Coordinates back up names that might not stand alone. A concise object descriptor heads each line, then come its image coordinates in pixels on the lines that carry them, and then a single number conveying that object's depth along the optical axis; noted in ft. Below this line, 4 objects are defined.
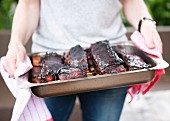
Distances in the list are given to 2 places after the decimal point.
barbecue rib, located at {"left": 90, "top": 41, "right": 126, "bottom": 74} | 3.50
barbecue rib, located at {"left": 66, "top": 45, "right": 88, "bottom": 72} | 3.67
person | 4.11
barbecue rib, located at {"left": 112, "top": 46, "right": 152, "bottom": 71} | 3.59
